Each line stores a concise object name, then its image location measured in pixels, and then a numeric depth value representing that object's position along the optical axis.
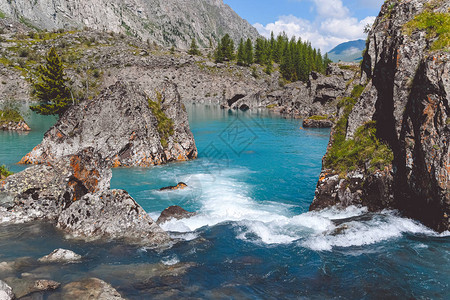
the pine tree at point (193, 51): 180.50
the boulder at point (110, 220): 10.95
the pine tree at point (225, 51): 174.12
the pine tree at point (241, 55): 172.04
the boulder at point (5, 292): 5.87
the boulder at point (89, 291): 6.59
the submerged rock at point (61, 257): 8.57
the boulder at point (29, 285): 6.59
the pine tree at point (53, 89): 44.31
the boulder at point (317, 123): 61.88
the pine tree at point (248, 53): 172.12
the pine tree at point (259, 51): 180.50
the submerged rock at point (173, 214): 14.59
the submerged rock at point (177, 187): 21.73
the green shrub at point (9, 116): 49.16
